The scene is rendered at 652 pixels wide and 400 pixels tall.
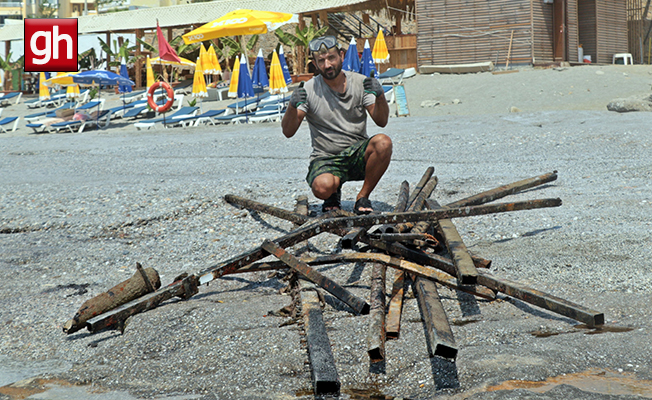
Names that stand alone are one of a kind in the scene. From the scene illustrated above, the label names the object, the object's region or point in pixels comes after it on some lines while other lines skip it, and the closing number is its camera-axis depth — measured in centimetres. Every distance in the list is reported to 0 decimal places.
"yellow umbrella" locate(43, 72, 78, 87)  1891
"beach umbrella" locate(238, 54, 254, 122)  1557
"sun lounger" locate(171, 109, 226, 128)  1566
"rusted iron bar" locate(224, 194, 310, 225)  453
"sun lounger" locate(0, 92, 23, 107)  2461
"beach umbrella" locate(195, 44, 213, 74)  1832
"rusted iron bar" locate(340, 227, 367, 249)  346
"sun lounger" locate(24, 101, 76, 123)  1910
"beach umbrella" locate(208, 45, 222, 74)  1884
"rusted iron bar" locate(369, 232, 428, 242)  366
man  460
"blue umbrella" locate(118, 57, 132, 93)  2279
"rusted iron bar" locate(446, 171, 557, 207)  483
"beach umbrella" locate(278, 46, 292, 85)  1680
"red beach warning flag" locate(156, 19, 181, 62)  1970
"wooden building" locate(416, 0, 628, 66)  1984
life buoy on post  1684
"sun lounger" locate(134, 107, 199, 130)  1611
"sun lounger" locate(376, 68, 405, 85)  1743
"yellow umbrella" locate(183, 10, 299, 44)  1822
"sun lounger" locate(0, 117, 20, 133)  1798
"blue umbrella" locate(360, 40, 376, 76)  1614
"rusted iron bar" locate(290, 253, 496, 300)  321
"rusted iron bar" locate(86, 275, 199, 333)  314
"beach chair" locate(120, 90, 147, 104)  2281
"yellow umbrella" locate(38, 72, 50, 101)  2262
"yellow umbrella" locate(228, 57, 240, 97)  1708
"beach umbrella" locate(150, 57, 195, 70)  1989
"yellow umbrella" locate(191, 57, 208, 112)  1736
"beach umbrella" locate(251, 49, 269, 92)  1619
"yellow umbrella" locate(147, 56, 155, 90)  2127
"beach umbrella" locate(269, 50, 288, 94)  1577
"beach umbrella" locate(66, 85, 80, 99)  2152
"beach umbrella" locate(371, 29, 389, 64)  1783
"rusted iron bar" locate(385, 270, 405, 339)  287
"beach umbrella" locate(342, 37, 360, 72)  1652
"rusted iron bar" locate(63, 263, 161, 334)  325
